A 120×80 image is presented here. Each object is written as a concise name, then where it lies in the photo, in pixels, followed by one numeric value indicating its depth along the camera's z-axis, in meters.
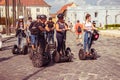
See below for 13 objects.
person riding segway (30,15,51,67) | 6.54
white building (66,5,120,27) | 54.91
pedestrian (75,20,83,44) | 14.11
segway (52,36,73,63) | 7.03
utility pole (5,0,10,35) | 21.70
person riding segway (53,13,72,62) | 7.05
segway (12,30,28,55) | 9.09
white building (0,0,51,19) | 68.95
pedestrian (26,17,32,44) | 9.08
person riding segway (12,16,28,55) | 9.05
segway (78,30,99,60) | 7.46
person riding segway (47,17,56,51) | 10.02
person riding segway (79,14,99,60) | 7.52
